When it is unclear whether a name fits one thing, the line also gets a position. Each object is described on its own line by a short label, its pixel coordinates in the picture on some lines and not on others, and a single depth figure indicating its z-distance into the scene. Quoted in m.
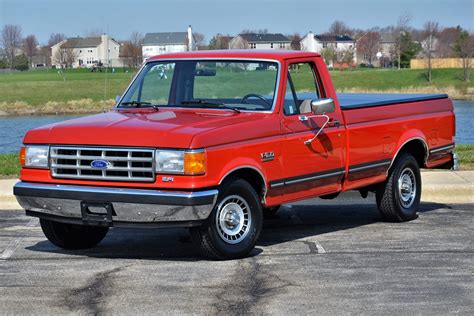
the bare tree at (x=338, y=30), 119.25
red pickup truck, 7.73
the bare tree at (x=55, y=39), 119.56
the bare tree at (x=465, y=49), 81.56
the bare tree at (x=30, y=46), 126.81
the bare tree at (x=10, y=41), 108.44
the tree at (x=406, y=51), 106.81
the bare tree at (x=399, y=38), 105.71
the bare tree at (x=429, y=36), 100.32
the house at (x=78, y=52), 118.38
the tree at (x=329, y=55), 98.62
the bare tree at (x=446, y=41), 104.56
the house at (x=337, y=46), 103.37
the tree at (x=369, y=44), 124.44
